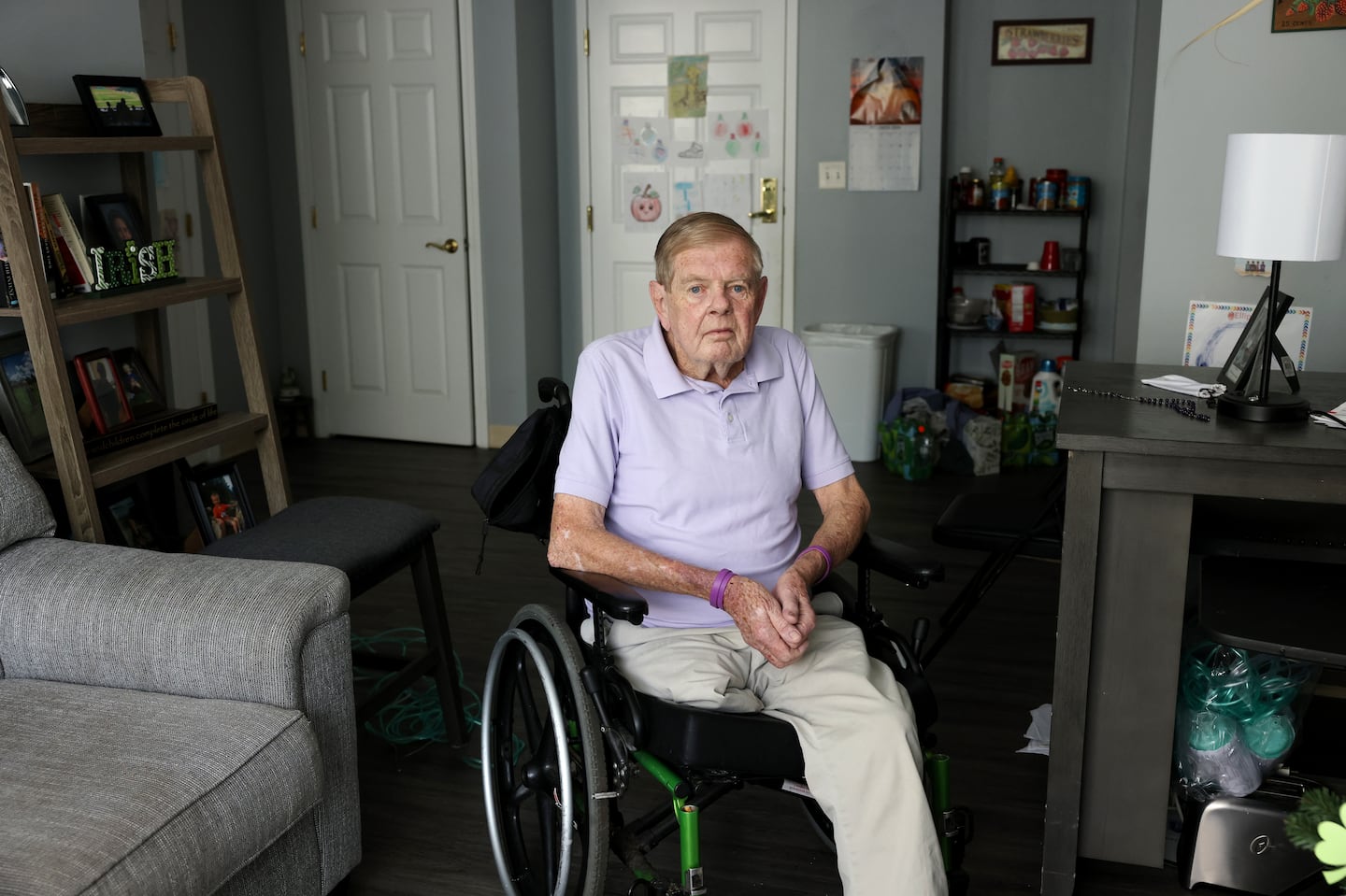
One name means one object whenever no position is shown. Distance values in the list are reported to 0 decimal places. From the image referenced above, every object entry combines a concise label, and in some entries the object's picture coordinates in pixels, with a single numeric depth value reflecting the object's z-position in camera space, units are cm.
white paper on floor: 286
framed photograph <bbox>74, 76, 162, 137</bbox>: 282
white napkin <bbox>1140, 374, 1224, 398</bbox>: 243
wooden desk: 206
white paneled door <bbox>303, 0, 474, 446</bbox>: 558
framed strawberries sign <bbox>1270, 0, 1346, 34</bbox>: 285
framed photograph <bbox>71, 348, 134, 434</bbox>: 284
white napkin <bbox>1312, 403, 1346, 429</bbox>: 218
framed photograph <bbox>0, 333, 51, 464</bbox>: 268
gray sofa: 170
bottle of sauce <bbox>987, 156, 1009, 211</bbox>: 549
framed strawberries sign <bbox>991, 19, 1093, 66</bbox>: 545
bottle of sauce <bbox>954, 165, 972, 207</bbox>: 554
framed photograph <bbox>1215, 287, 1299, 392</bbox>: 229
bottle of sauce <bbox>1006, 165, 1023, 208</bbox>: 551
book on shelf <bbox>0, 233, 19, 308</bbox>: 259
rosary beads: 225
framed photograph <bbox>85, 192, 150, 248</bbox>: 291
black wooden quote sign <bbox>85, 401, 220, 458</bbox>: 273
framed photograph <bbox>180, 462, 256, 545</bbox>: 297
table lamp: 209
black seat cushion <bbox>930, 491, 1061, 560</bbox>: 276
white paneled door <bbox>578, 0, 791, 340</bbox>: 561
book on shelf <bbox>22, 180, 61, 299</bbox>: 264
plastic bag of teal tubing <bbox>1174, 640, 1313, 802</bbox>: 224
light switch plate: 562
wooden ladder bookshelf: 246
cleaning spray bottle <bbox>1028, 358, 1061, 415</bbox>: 552
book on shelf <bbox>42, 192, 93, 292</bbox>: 274
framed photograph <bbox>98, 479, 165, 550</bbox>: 292
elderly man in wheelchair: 187
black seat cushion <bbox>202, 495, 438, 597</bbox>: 251
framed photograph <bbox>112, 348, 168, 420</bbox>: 301
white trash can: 539
